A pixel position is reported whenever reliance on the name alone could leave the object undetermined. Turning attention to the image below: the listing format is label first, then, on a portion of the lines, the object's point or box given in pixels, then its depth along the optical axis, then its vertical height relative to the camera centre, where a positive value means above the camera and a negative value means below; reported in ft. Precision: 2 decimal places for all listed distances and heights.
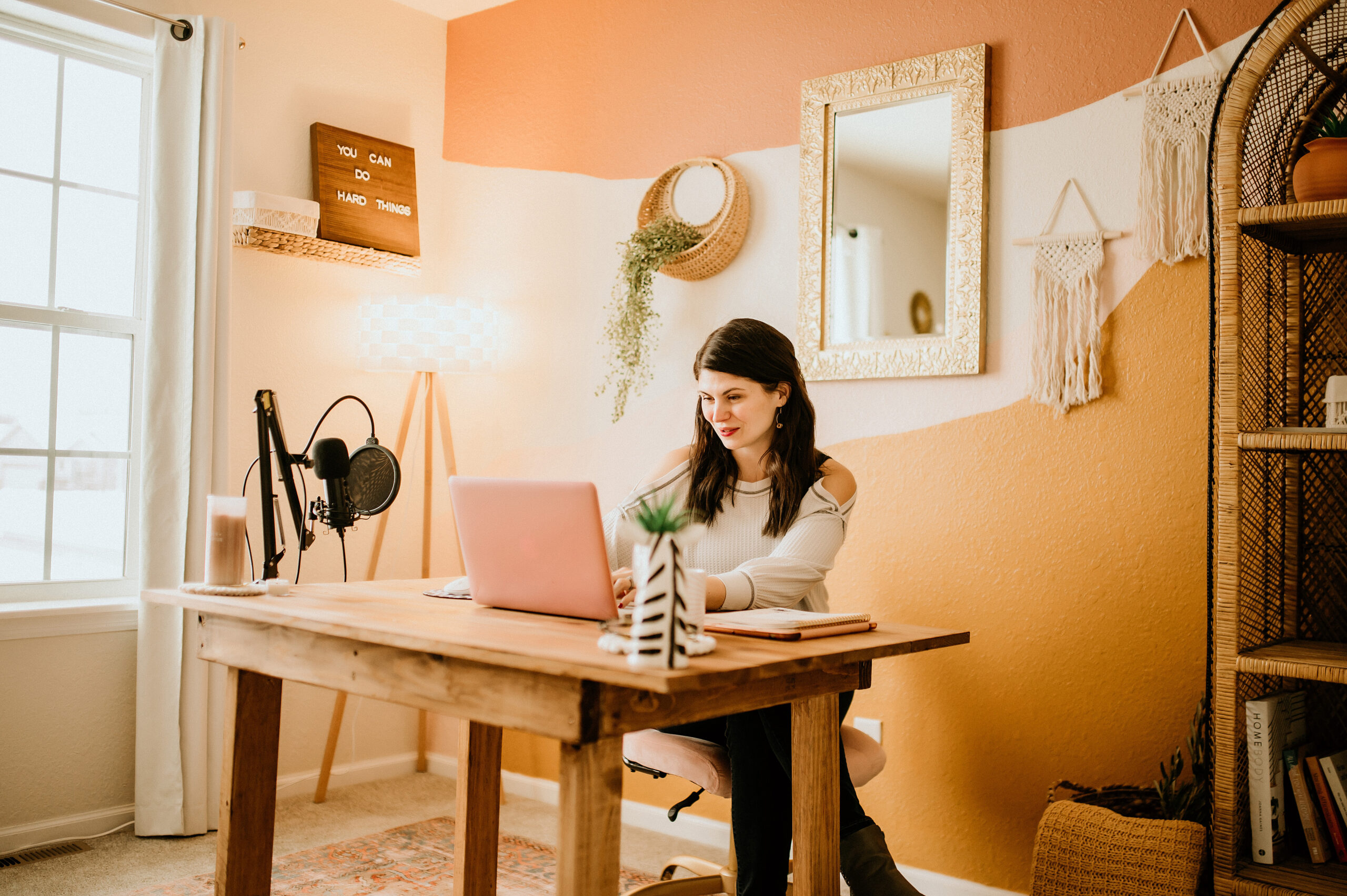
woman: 5.90 -0.30
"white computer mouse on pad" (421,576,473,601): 6.28 -0.75
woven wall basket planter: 9.49 +2.16
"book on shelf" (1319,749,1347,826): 5.92 -1.62
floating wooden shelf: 9.96 +2.14
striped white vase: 4.06 -0.52
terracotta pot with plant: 5.85 +1.82
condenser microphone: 6.64 -0.09
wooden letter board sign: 10.68 +2.88
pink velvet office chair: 6.26 -1.73
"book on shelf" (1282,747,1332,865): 5.95 -1.83
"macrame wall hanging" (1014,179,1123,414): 7.68 +1.23
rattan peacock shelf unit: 5.85 +0.43
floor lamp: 10.42 +1.29
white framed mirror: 8.25 +2.15
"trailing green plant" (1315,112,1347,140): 6.01 +2.09
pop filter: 6.98 -0.09
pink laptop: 5.05 -0.38
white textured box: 9.67 +2.34
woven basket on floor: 5.93 -2.15
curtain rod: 9.28 +3.82
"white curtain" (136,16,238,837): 9.06 +0.45
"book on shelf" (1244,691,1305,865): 5.90 -1.65
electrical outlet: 8.61 -2.05
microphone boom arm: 6.70 -0.01
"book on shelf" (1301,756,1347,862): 5.94 -1.83
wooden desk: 4.18 -1.01
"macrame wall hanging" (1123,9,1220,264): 7.26 +2.25
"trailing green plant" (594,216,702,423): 9.70 +1.60
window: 9.07 +1.32
